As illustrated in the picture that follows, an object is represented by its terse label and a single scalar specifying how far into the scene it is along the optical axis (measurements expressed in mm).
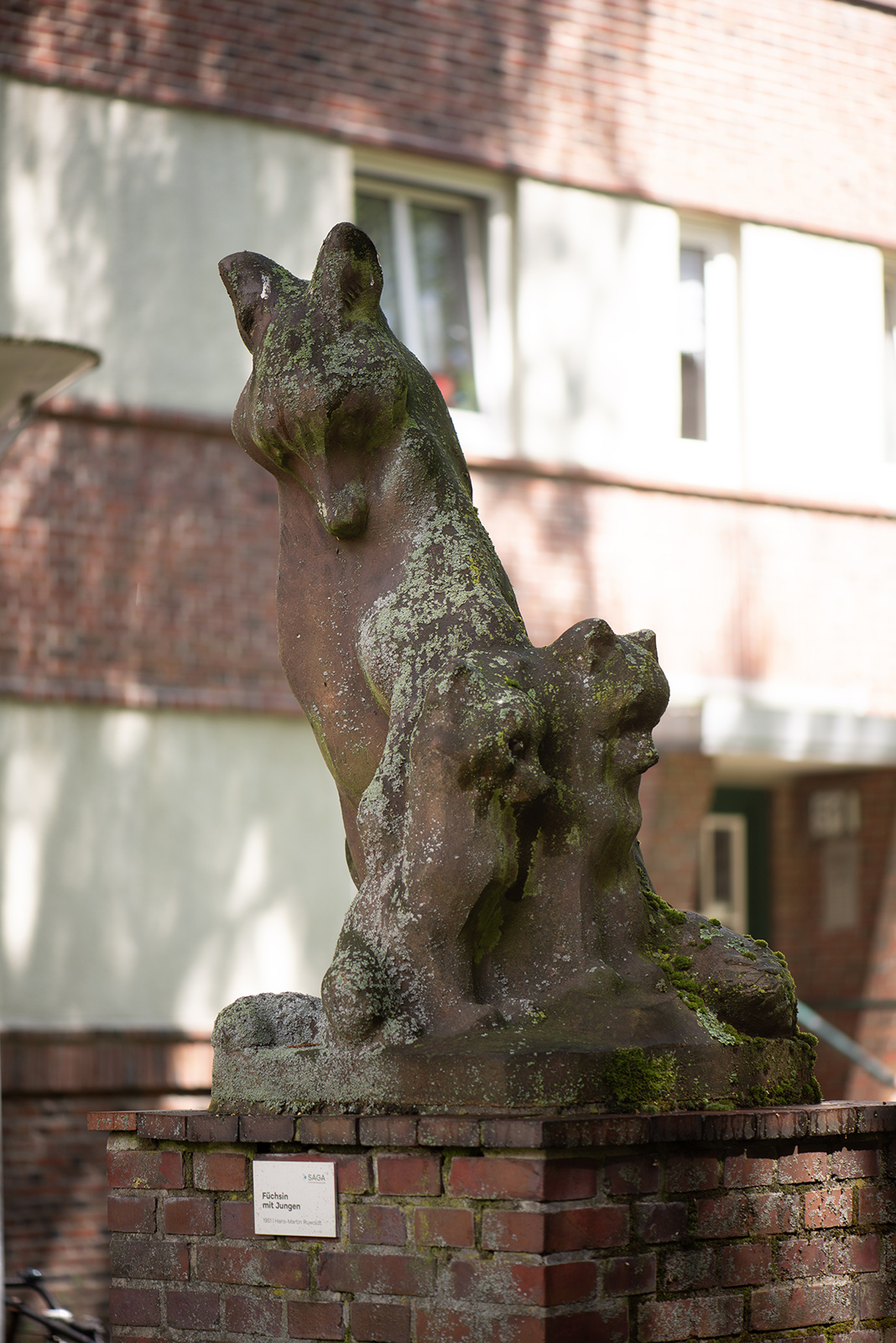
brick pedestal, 6448
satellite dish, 13362
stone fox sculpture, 7108
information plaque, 7032
